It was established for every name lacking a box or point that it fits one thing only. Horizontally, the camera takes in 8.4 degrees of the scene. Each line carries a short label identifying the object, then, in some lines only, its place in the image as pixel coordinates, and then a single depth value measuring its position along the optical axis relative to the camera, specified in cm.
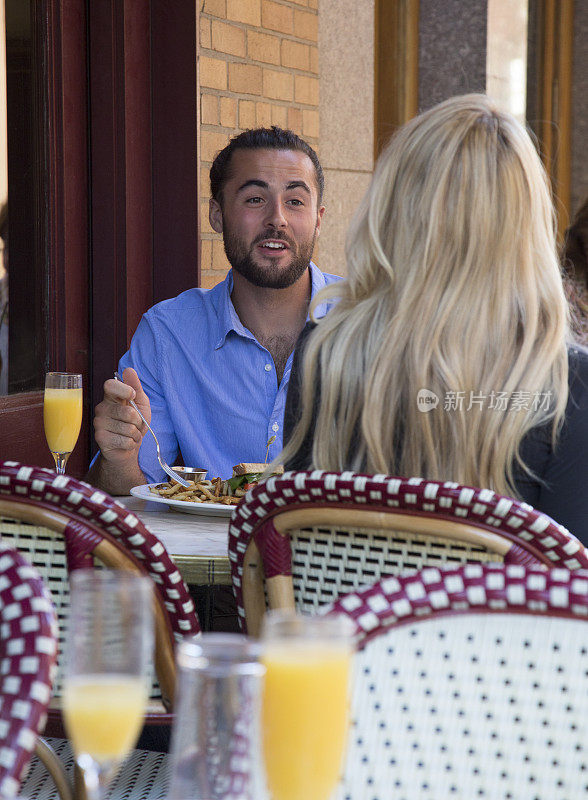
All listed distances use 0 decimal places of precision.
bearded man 656
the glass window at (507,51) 829
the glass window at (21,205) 669
